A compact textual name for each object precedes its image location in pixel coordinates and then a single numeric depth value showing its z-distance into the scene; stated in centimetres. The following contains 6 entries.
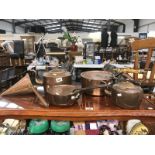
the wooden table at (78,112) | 90
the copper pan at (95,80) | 105
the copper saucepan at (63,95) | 95
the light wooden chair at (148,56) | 161
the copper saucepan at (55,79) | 108
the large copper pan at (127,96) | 91
